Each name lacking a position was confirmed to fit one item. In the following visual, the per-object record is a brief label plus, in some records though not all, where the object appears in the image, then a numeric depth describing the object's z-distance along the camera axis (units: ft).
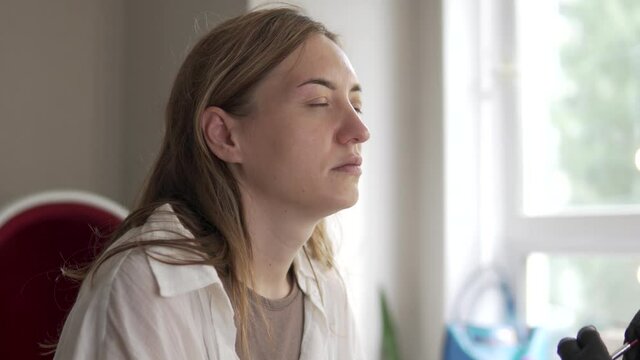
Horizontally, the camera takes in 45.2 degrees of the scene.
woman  3.66
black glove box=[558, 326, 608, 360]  2.83
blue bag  6.02
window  5.98
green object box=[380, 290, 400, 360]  6.33
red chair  4.88
